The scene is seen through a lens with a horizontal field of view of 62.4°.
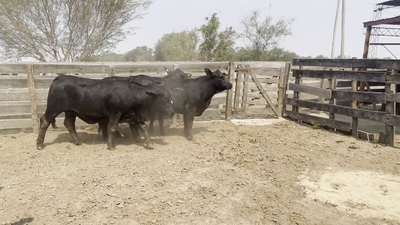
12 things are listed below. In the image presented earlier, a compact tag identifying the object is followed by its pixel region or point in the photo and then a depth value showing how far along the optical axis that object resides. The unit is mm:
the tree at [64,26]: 17719
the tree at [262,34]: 36438
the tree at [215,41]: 24156
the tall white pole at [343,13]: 23109
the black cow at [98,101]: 6480
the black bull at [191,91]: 7566
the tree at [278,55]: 36500
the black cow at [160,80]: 7039
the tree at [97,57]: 21450
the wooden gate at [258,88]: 10086
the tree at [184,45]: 27053
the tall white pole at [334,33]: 25047
